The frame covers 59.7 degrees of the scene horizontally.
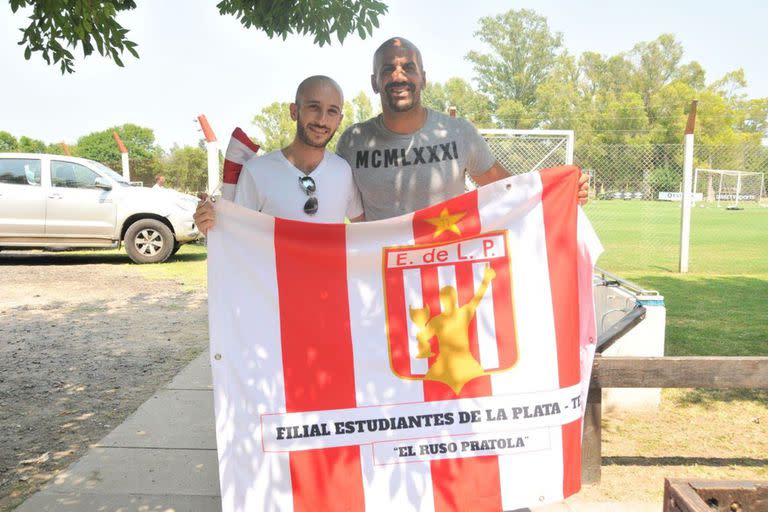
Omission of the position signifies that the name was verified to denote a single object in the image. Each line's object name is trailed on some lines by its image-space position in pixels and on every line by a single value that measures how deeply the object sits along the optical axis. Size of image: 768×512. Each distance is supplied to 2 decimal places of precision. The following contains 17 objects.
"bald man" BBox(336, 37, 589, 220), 3.12
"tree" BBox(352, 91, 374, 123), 74.88
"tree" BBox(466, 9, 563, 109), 76.69
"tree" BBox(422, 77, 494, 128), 73.50
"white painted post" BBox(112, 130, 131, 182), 17.69
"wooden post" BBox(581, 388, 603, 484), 3.42
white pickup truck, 12.45
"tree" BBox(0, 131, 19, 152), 88.94
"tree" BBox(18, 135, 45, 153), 89.62
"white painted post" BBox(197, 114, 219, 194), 7.47
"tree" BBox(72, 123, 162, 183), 109.38
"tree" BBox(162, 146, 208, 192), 50.44
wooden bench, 3.31
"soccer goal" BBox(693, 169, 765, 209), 29.83
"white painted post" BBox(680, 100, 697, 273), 10.77
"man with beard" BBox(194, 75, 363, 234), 2.95
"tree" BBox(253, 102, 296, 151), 69.69
